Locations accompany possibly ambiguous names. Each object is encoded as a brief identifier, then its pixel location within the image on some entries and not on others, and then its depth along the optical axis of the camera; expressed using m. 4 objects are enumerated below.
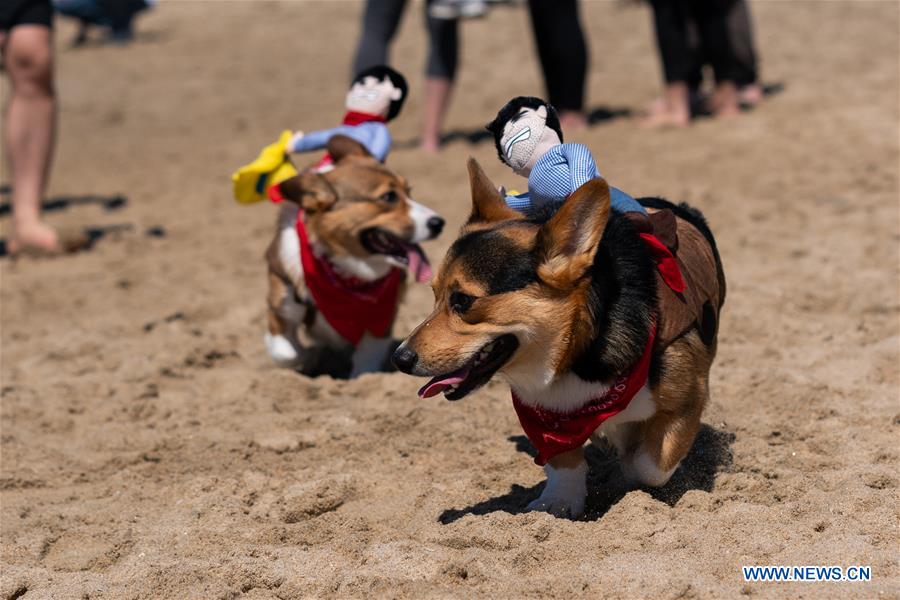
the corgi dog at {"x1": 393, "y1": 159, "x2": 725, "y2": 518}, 6.24
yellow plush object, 10.37
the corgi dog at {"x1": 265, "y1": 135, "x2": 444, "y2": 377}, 9.97
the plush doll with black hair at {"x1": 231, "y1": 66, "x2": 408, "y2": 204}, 10.39
